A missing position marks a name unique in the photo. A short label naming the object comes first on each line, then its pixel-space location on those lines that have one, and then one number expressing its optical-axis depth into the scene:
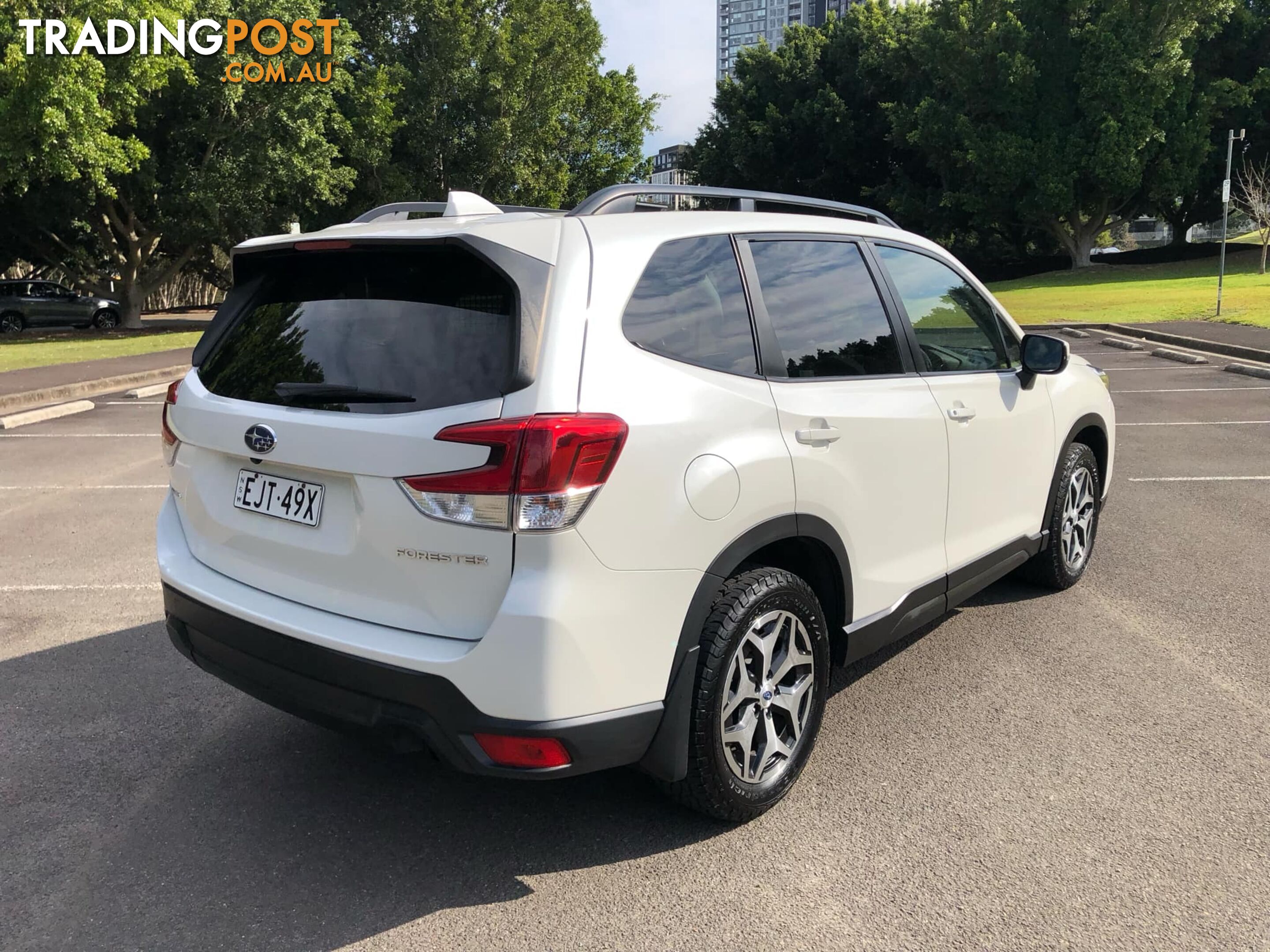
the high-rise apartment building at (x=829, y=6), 185.85
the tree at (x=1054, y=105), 42.84
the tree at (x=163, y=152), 21.73
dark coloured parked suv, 29.98
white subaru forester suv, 2.57
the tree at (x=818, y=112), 55.06
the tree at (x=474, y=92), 37.44
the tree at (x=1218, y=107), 44.44
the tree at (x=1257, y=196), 39.06
